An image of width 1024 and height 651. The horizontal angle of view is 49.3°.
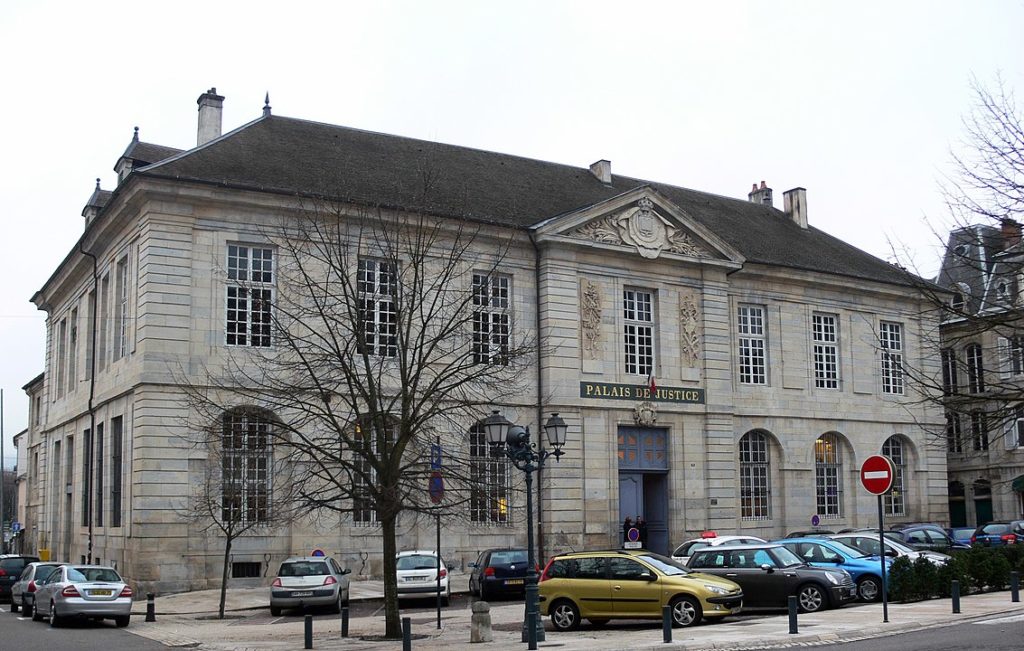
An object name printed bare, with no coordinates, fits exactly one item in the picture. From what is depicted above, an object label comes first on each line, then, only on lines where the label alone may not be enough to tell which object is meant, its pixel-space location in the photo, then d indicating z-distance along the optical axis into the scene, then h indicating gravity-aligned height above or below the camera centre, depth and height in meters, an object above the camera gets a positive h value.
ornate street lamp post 17.64 +0.35
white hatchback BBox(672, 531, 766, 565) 26.78 -1.86
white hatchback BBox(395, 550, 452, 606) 26.83 -2.52
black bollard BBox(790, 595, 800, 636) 17.80 -2.42
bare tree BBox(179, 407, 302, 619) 24.12 -0.24
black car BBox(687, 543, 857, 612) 21.81 -2.21
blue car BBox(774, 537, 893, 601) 23.39 -2.05
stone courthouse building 31.12 +4.10
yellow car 19.81 -2.22
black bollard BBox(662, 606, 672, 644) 17.10 -2.39
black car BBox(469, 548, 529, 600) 27.80 -2.60
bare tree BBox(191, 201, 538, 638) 20.72 +2.27
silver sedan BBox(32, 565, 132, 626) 24.22 -2.65
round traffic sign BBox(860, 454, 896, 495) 18.69 -0.18
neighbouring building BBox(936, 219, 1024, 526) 50.94 -0.26
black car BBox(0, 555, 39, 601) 33.31 -2.85
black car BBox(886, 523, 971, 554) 30.45 -2.04
